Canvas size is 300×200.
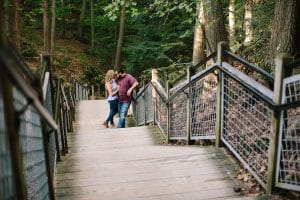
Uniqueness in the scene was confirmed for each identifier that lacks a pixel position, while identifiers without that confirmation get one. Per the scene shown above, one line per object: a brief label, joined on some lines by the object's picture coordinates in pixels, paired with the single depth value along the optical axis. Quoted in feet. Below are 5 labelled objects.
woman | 37.32
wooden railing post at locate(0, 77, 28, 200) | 8.06
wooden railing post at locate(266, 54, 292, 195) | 13.48
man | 36.50
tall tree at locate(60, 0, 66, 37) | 105.93
